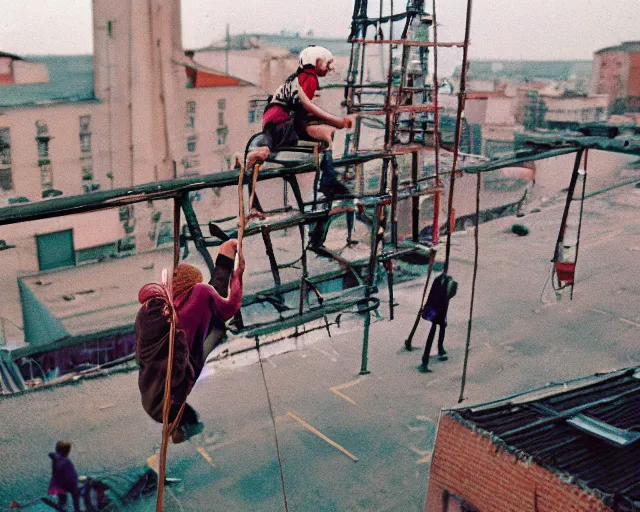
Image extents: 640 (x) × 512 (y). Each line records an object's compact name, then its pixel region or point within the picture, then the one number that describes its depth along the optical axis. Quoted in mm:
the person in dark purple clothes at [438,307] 7535
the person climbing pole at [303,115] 5648
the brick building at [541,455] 3354
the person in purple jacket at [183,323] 4328
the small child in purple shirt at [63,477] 5613
